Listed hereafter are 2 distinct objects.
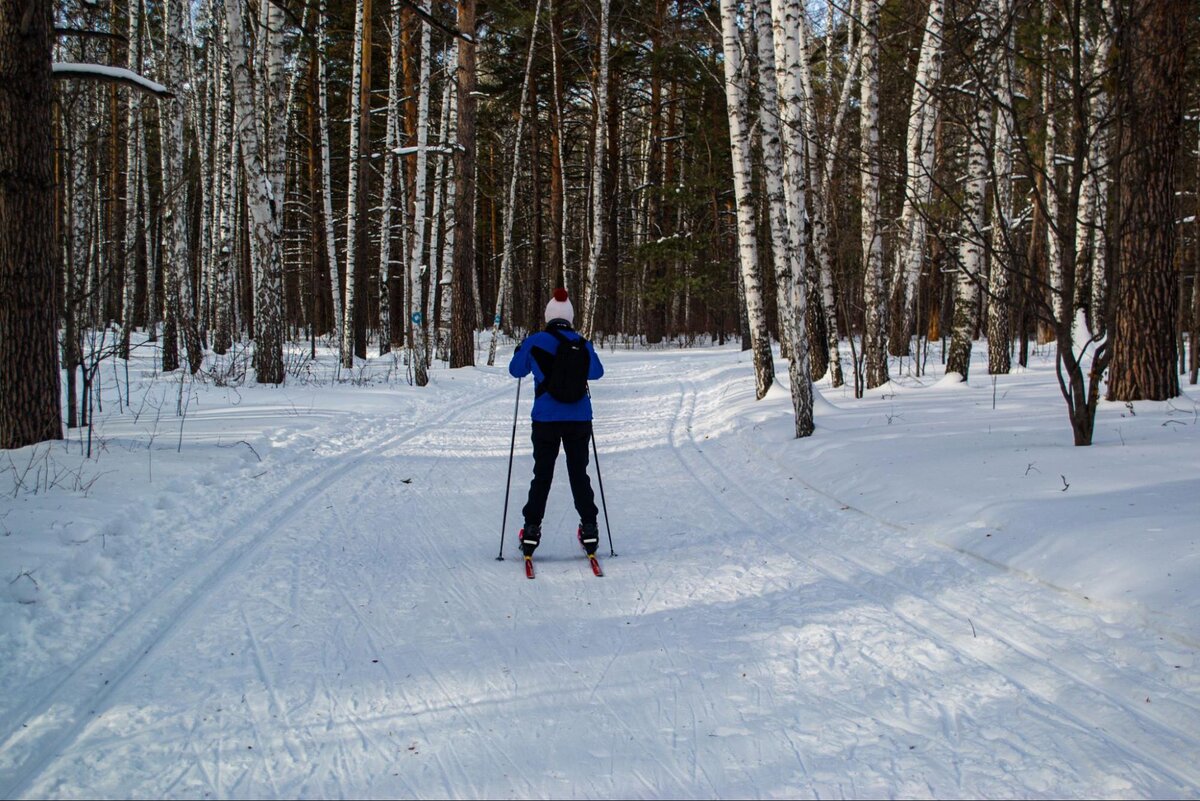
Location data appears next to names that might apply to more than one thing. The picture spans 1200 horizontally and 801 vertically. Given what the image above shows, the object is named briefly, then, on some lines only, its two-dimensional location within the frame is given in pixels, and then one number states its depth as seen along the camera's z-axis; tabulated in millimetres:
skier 5949
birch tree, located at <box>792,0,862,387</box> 14133
